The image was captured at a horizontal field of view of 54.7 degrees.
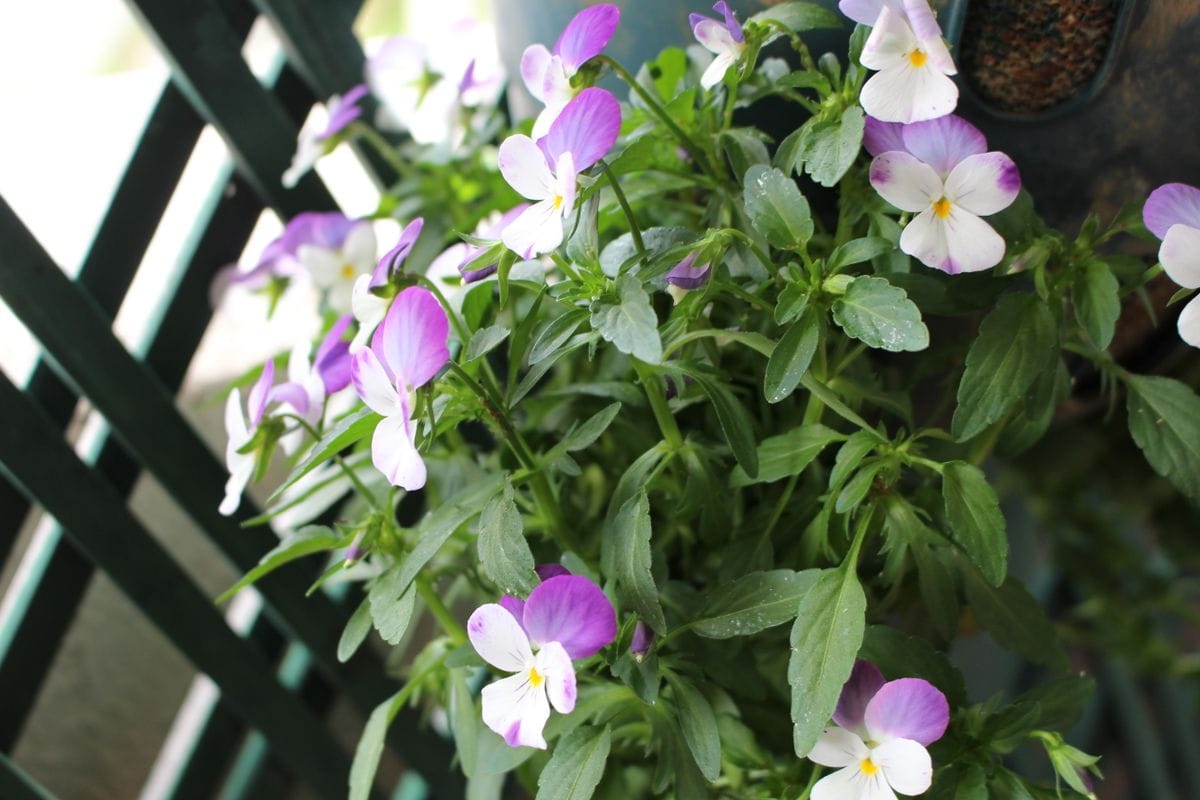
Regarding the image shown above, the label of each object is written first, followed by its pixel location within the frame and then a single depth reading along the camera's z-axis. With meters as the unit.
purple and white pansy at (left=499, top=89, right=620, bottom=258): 0.46
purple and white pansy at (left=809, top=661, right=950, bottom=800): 0.46
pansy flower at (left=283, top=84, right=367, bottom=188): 0.74
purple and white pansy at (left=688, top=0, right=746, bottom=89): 0.51
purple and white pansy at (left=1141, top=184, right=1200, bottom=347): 0.45
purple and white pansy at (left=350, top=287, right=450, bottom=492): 0.44
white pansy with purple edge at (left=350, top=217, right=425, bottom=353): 0.51
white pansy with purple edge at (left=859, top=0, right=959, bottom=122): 0.46
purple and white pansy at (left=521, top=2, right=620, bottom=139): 0.50
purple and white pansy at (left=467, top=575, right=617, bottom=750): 0.47
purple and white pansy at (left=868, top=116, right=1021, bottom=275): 0.47
